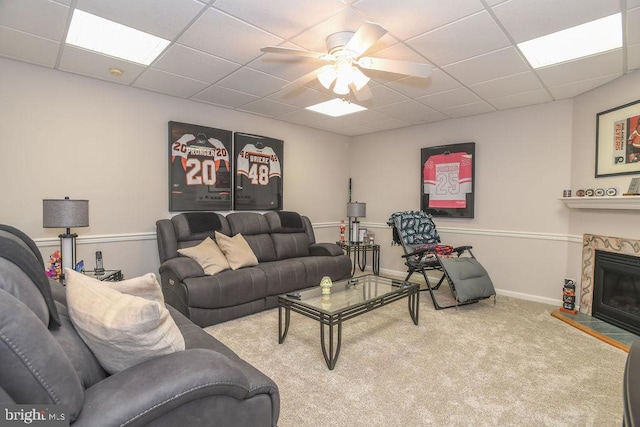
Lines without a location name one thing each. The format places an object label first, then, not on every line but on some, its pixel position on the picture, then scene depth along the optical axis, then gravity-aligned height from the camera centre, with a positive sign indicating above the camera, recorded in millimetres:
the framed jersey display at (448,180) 4535 +388
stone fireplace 2984 -742
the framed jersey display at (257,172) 4398 +453
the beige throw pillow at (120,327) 1084 -449
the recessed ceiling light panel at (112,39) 2297 +1289
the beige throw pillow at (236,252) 3482 -555
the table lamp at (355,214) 5285 -162
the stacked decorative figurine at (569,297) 3498 -1002
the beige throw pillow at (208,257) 3246 -573
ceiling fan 2150 +1034
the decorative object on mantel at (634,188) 2900 +189
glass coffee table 2342 -831
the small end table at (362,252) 5180 -817
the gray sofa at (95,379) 827 -581
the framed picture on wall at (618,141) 2971 +668
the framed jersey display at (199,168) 3840 +438
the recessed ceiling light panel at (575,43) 2271 +1301
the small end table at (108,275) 2875 -694
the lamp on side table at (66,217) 2547 -138
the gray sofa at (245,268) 3035 -723
